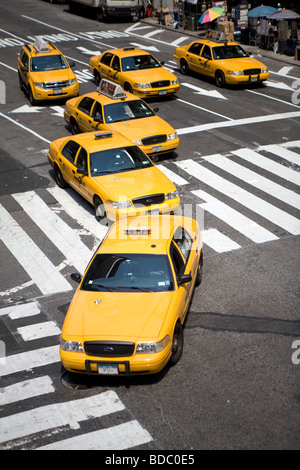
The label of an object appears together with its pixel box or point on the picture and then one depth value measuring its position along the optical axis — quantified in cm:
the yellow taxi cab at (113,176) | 1272
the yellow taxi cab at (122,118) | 1641
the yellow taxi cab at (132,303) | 796
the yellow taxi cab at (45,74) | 2167
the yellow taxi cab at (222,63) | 2303
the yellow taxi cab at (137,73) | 2152
